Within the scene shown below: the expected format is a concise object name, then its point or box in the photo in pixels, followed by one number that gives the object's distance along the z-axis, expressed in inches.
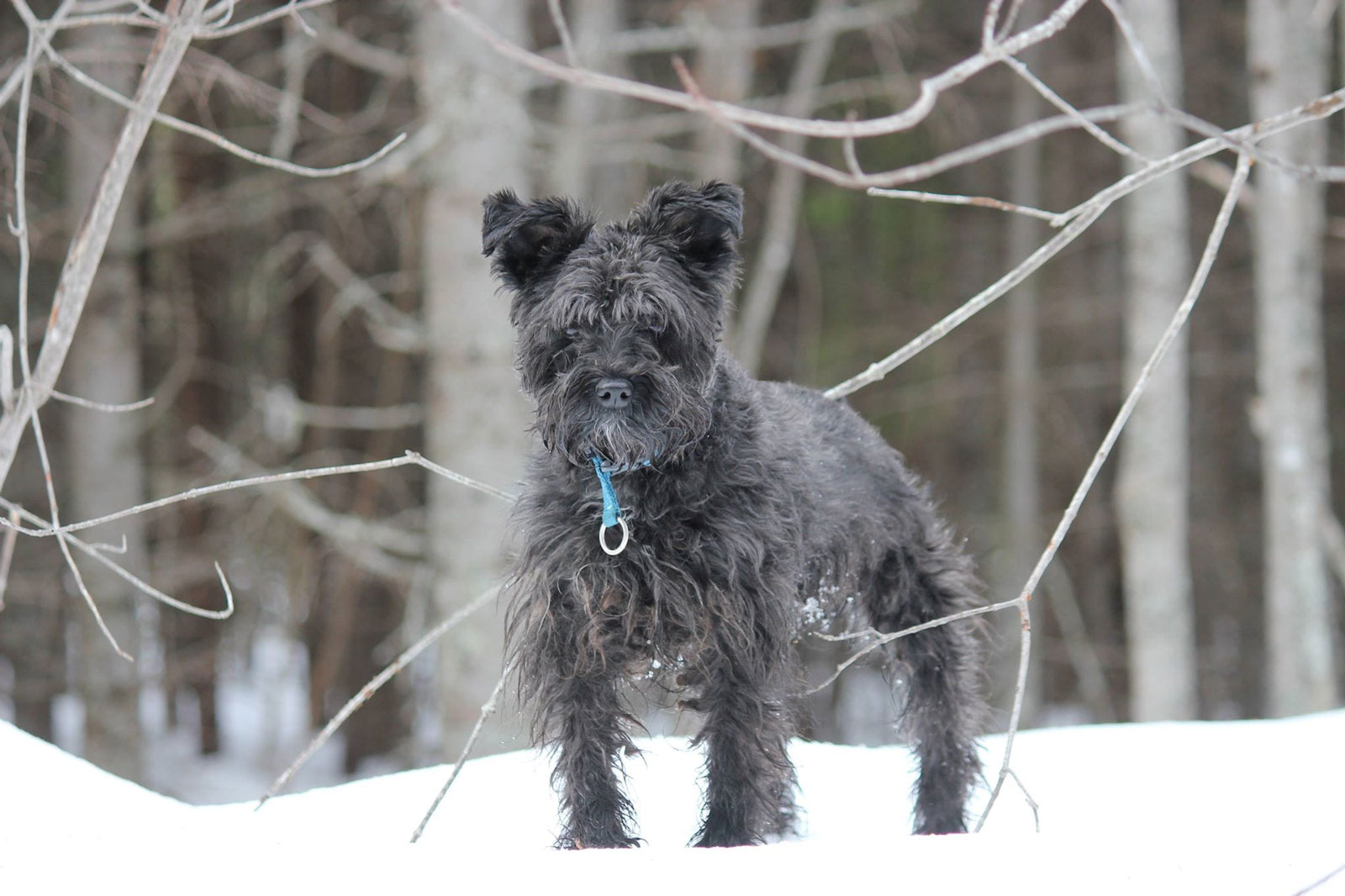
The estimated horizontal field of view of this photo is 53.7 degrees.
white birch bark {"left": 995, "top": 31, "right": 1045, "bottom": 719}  565.9
